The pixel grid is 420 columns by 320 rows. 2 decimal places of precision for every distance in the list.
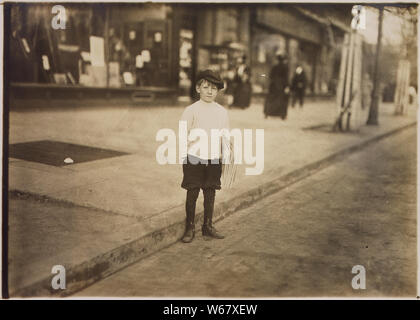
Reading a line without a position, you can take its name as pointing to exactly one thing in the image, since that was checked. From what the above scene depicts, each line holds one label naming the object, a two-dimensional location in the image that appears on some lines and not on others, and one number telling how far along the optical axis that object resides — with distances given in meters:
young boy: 3.89
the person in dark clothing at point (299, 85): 16.77
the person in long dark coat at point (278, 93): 11.95
